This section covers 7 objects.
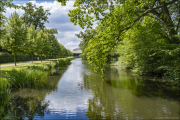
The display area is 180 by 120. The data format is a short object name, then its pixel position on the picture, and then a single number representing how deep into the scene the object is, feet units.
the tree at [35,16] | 134.84
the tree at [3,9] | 36.25
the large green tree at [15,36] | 48.16
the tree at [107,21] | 22.53
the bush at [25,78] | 32.15
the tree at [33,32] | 77.56
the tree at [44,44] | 83.30
